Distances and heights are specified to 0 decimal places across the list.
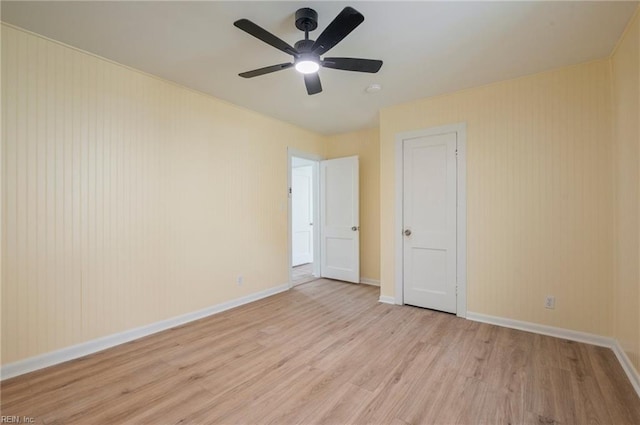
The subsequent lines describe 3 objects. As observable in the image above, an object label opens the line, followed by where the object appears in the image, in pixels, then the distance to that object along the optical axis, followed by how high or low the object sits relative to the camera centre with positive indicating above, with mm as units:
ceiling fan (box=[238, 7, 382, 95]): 1689 +1121
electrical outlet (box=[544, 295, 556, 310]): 2791 -884
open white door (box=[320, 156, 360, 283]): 4777 -131
